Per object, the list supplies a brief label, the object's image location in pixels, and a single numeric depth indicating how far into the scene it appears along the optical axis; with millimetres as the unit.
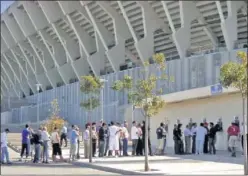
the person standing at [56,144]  22594
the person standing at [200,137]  24578
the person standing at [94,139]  24014
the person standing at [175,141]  24594
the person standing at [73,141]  22594
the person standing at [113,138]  23766
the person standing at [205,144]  24786
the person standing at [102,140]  24219
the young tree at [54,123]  32400
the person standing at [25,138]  23578
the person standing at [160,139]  24438
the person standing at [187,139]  25297
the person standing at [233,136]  22203
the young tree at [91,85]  22984
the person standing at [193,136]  25344
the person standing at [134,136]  23922
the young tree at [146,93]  17484
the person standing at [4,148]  21375
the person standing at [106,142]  24456
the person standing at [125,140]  24250
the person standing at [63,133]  27125
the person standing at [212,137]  24250
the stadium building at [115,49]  30594
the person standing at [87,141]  23719
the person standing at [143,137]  24466
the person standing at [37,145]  22312
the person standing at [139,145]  24177
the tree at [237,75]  14719
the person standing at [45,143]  22141
